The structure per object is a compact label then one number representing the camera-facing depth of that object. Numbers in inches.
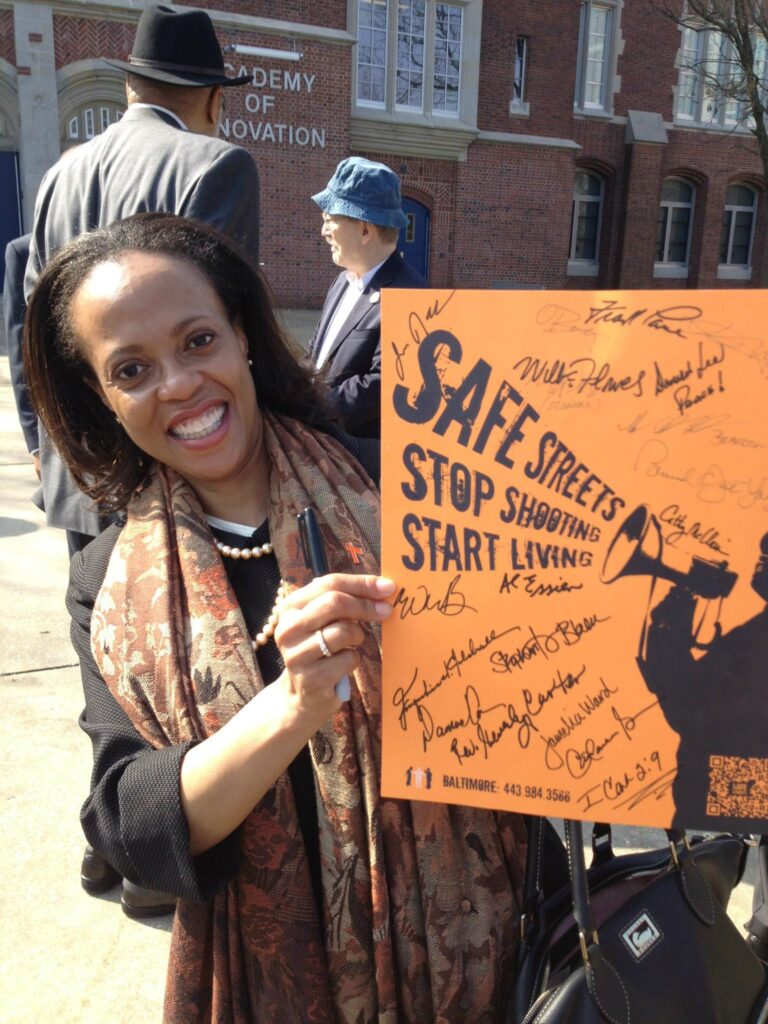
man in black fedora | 77.1
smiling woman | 41.2
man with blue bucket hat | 118.4
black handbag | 37.8
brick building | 567.2
